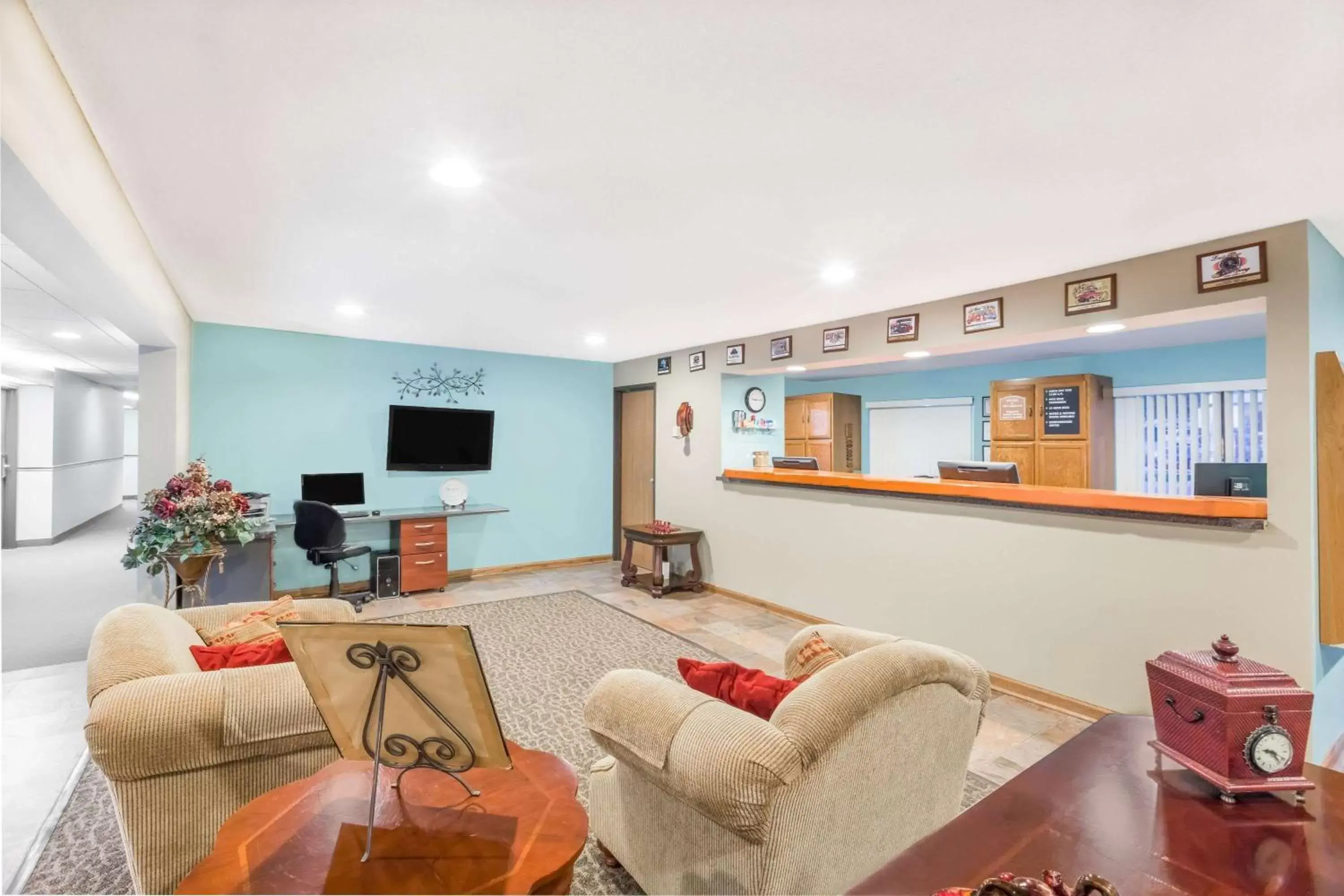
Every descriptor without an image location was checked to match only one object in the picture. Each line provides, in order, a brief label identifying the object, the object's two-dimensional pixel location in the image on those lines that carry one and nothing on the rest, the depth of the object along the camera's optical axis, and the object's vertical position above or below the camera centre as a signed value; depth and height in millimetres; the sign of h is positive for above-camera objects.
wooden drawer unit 5609 -900
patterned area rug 2012 -1328
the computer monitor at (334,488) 5426 -306
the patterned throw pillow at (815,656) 1967 -661
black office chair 4859 -587
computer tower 5484 -1083
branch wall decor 6059 +723
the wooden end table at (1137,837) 823 -565
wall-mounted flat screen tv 5895 +166
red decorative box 1010 -454
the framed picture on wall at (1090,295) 3188 +875
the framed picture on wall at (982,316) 3688 +879
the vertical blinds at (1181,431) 5238 +255
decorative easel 1145 -571
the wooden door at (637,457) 6918 -13
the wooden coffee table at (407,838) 1017 -706
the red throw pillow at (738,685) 1682 -656
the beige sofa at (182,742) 1501 -747
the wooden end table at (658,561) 5641 -1018
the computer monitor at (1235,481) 3189 -112
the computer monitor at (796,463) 5258 -55
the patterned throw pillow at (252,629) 2277 -664
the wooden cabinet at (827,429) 7789 +366
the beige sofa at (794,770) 1355 -760
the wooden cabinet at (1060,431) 5719 +274
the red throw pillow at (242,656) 1964 -658
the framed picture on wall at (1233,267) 2697 +874
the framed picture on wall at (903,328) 4160 +896
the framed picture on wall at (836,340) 4625 +906
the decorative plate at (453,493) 6082 -382
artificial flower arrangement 3531 -413
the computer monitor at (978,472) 3834 -87
